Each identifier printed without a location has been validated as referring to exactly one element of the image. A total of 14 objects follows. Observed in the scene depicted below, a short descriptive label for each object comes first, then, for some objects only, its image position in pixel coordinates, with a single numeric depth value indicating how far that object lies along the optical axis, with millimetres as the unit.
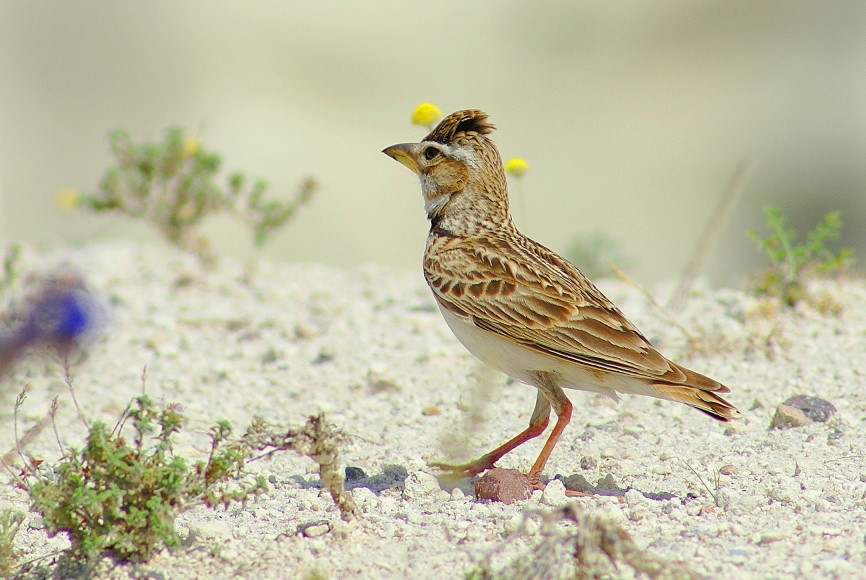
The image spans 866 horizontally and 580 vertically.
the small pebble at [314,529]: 7672
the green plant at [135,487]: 6965
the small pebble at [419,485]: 8695
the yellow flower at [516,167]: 11289
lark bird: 8805
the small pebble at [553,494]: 8352
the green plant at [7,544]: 7195
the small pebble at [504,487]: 8344
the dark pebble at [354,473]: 9281
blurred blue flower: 4219
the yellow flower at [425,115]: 10647
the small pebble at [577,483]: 8836
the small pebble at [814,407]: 10133
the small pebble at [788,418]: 9992
